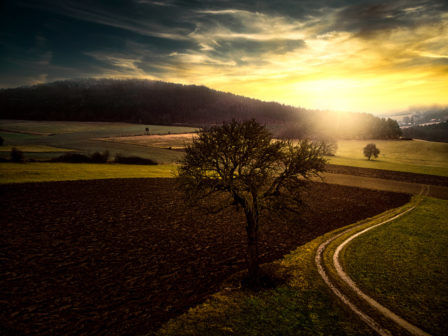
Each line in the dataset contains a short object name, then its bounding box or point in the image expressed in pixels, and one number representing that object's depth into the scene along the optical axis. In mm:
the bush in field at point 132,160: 79125
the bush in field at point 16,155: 64312
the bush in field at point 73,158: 73250
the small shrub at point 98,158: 76606
